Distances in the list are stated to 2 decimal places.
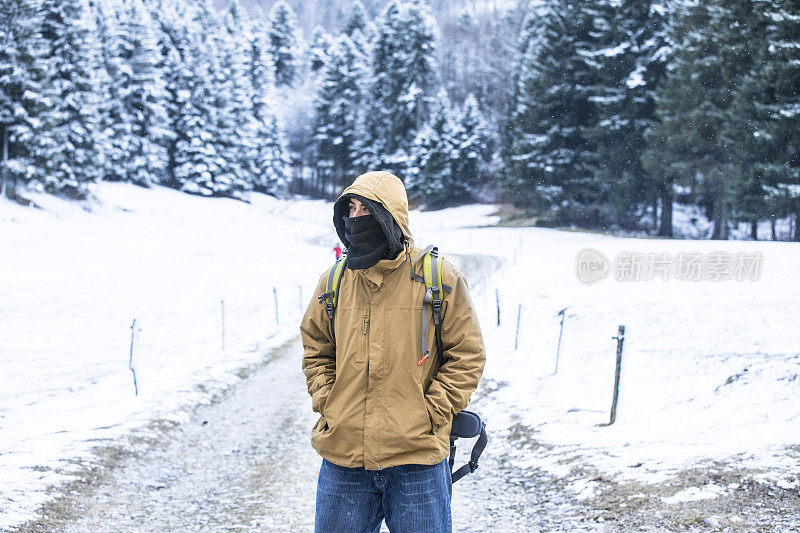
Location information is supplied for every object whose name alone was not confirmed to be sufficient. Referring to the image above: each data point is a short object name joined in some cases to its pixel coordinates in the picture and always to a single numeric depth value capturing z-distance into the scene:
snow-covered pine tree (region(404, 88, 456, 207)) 54.84
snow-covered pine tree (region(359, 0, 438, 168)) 58.25
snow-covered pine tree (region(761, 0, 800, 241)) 23.83
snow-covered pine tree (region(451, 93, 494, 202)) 54.91
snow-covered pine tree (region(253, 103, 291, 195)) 62.44
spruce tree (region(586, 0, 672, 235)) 35.06
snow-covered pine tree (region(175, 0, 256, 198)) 52.75
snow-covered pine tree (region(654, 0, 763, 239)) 27.91
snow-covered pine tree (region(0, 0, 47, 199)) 33.97
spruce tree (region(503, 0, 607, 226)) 39.16
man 2.78
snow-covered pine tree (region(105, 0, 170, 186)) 48.28
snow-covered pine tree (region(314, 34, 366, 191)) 64.75
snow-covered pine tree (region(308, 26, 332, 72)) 79.38
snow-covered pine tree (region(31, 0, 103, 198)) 37.19
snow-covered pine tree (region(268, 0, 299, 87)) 82.12
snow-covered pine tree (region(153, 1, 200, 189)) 52.84
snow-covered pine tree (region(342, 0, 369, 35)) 78.38
